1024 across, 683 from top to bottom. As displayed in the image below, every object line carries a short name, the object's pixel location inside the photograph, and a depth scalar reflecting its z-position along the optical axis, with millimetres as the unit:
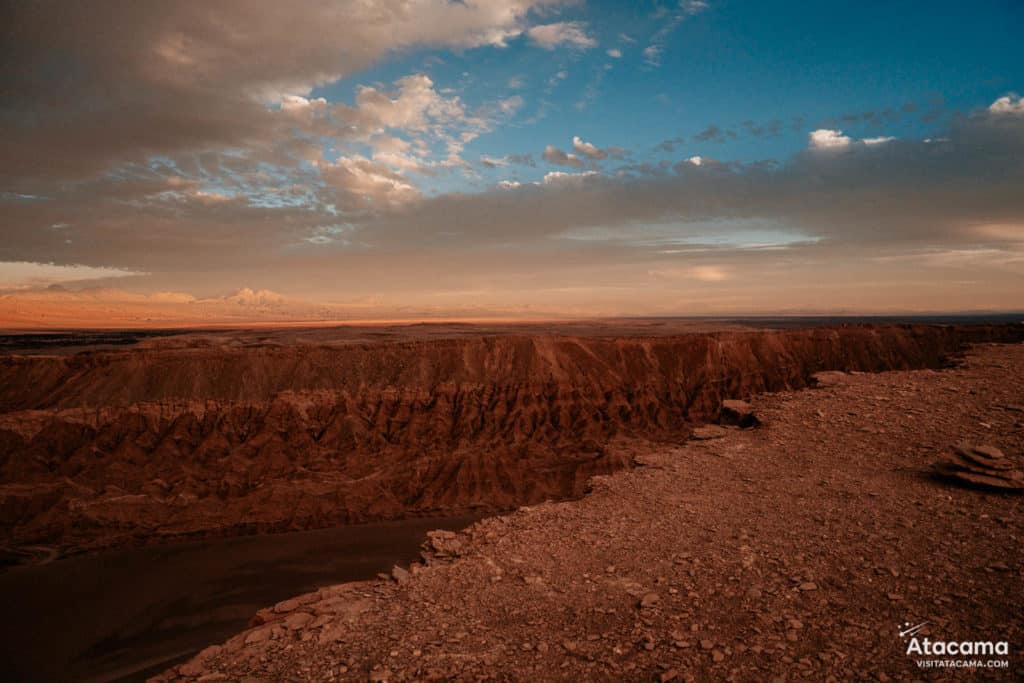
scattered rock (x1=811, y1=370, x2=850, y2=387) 21348
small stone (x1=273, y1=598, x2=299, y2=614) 9930
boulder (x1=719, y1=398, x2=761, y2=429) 19595
